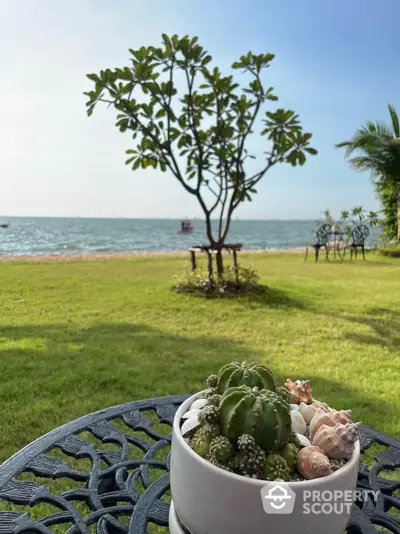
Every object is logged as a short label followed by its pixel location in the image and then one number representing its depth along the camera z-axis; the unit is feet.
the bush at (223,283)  20.59
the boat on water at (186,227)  137.83
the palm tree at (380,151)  37.50
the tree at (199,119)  18.66
